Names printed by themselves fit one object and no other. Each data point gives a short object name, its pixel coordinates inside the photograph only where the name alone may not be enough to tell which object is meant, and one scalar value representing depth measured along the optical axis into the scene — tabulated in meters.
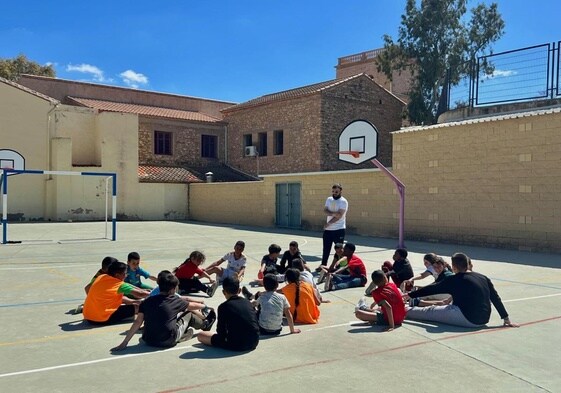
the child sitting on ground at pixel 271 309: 5.91
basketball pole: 14.68
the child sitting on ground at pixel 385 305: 6.23
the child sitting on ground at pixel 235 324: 5.26
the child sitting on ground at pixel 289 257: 9.30
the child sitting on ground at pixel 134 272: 7.67
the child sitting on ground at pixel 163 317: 5.38
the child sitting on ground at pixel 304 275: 7.04
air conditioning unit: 33.06
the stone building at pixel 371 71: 41.34
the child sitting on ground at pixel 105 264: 6.57
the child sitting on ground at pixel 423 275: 7.73
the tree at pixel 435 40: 34.28
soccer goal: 15.88
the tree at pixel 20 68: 42.15
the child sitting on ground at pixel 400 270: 8.19
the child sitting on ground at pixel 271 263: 9.10
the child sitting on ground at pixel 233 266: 9.05
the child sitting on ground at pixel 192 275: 8.23
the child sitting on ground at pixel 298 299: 6.54
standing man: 10.72
